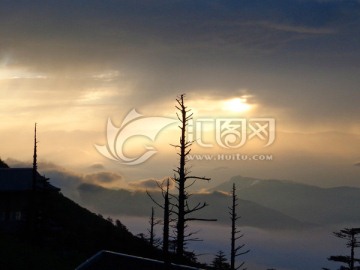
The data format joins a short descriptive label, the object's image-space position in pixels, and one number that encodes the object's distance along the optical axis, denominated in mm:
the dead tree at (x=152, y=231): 77562
